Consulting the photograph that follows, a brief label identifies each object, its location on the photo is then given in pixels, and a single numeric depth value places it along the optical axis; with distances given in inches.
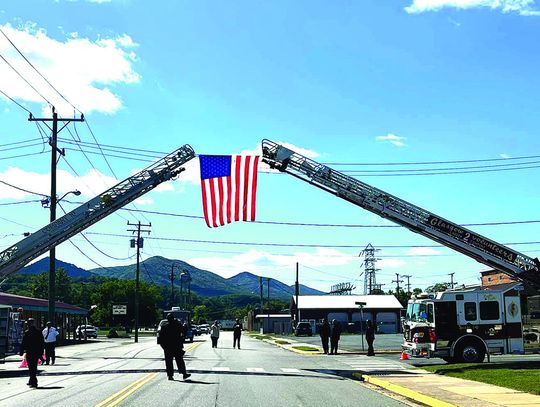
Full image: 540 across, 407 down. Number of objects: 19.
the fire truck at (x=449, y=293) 967.6
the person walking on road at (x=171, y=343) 735.7
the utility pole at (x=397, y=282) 5841.0
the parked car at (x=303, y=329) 3002.0
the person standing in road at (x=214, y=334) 1708.0
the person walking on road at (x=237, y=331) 1722.3
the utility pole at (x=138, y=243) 2706.7
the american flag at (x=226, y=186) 1111.0
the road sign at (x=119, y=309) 3211.1
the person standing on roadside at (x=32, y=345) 744.3
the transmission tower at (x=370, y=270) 5751.0
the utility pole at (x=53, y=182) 1508.4
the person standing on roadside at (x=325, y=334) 1393.9
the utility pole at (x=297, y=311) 3203.0
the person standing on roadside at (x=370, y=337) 1270.9
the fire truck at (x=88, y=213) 1168.8
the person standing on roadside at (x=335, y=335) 1359.7
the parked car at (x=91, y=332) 3019.7
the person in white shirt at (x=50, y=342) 1083.3
